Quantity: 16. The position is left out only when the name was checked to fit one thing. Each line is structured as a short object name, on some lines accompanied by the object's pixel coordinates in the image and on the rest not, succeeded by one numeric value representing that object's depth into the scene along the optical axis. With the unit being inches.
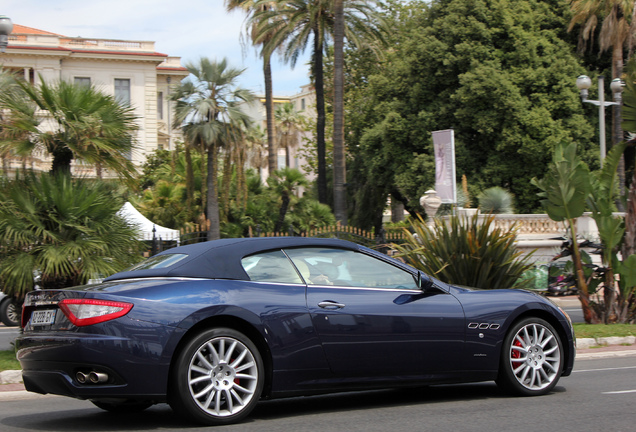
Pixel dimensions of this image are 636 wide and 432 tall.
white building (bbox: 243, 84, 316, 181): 3481.8
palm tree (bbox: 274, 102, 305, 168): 2461.9
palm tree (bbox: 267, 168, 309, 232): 1311.5
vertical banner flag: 896.9
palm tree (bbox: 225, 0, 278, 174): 1515.4
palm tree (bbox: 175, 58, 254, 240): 1190.9
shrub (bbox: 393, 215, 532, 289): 426.3
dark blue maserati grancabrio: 209.3
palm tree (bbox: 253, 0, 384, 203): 1285.7
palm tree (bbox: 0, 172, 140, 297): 370.3
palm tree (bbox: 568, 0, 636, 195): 1229.7
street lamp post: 933.2
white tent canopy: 967.8
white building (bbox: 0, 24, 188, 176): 2063.9
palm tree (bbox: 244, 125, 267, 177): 2142.0
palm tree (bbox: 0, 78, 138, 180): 407.2
